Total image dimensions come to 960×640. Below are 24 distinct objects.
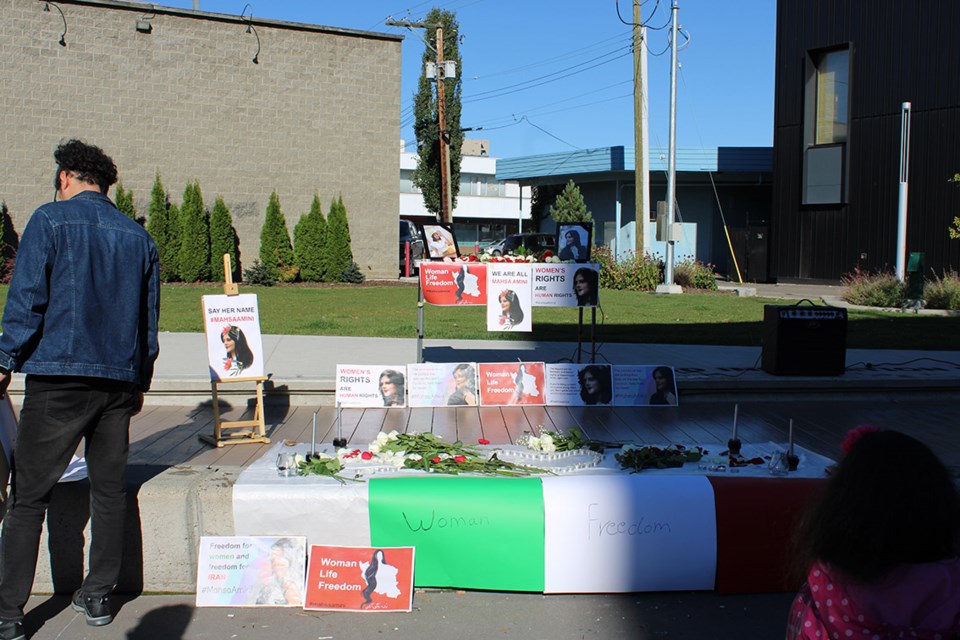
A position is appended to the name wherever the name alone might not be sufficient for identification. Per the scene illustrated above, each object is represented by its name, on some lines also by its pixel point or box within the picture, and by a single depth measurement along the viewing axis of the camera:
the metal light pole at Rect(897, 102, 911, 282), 23.28
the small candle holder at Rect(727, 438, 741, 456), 5.68
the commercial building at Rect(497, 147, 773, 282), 33.81
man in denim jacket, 3.91
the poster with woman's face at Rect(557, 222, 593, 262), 9.30
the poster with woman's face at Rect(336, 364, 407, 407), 8.43
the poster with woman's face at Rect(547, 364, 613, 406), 8.77
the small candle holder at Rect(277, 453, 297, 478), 5.04
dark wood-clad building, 24.81
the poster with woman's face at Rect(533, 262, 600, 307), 8.97
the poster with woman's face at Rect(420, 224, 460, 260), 9.36
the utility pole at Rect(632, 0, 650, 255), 26.70
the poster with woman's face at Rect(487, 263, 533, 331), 8.76
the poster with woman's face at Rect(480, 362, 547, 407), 8.80
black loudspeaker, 9.23
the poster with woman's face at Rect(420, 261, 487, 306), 8.76
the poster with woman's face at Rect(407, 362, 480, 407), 8.66
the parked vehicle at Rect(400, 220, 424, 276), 30.16
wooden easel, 7.02
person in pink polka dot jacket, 2.36
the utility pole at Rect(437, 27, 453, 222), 34.12
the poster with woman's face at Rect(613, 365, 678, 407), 8.77
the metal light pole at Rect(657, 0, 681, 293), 24.02
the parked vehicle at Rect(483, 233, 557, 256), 32.25
